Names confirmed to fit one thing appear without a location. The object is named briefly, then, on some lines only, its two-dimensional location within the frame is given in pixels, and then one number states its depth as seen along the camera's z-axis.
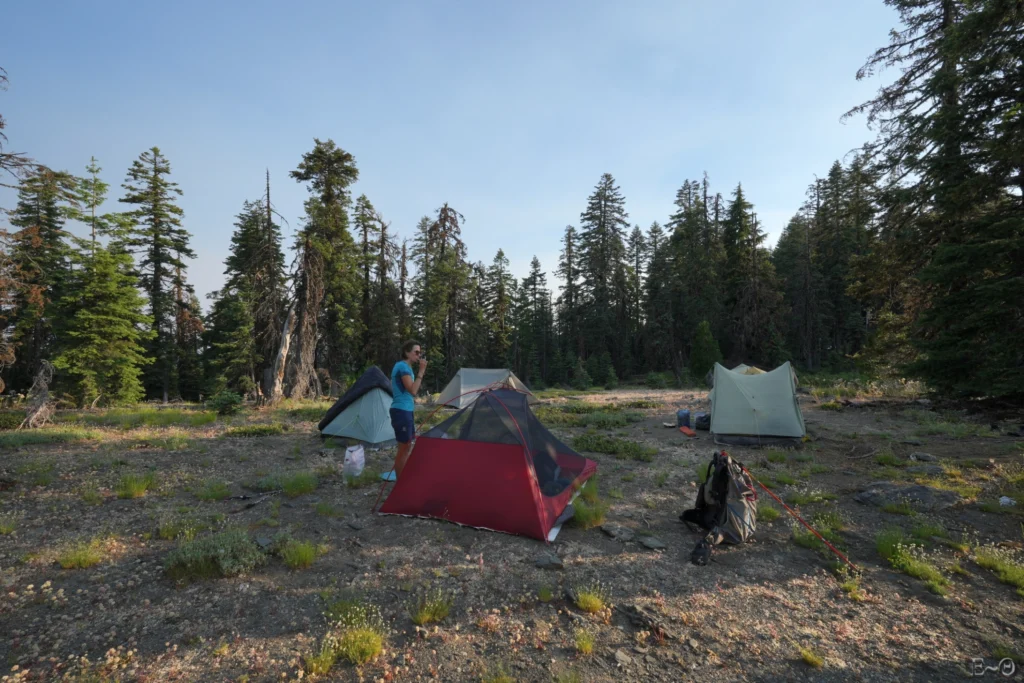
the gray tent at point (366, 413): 10.57
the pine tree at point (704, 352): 32.81
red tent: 5.52
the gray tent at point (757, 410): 10.64
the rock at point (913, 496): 6.41
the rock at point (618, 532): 5.55
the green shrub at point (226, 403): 14.88
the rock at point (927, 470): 7.67
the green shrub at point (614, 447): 9.66
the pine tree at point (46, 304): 23.06
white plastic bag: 7.75
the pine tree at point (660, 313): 39.16
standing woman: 6.52
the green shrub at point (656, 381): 33.03
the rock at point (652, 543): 5.32
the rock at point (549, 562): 4.77
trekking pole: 4.82
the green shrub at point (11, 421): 11.56
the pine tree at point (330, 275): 18.67
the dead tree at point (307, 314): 18.11
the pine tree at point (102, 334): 21.47
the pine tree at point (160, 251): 26.91
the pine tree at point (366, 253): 29.34
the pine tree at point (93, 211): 24.51
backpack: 5.38
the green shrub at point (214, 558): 4.42
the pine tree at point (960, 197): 10.07
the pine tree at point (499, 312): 38.27
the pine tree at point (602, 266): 41.03
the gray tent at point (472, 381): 18.06
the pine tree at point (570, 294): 42.97
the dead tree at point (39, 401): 11.59
